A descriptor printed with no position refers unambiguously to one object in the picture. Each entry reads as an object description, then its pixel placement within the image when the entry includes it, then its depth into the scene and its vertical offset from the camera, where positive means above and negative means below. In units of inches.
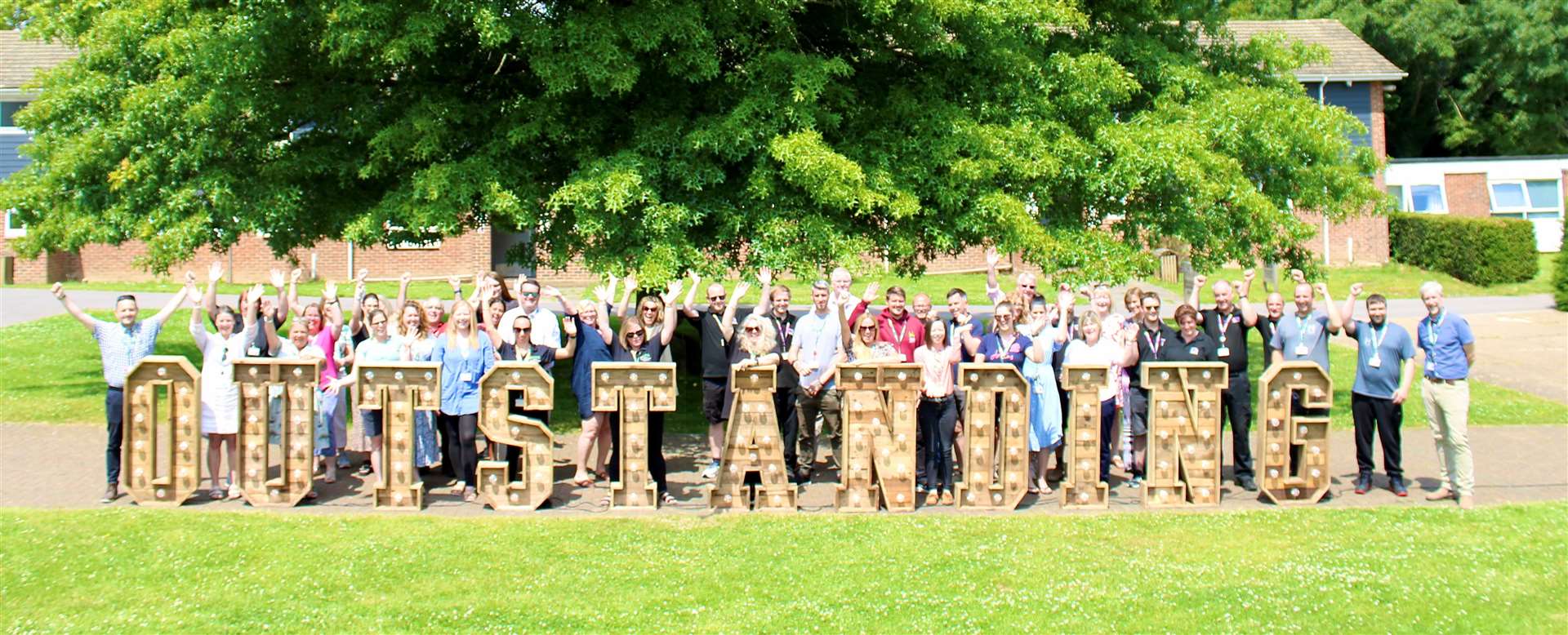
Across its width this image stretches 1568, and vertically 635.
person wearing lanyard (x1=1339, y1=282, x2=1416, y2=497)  403.2 -15.0
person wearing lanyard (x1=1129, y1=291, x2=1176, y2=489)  418.9 -9.8
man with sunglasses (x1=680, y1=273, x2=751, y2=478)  424.2 -1.2
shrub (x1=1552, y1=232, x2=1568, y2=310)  903.7 +33.6
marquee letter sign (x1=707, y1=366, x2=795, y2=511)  385.4 -31.7
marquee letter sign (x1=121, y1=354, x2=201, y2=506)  383.6 -22.5
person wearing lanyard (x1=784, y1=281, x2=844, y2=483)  413.7 -3.9
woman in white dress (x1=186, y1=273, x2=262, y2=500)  394.3 -10.2
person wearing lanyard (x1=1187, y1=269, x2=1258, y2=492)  419.2 -7.8
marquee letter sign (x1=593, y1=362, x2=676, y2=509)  384.5 -16.5
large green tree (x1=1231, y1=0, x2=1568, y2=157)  1576.0 +319.3
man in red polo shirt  416.2 +4.1
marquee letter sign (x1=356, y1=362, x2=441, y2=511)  382.9 -15.6
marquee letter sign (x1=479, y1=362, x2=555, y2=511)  382.9 -24.8
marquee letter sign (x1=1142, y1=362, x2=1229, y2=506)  391.2 -27.7
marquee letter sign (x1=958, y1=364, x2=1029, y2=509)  386.0 -27.2
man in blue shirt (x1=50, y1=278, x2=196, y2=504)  394.0 +1.6
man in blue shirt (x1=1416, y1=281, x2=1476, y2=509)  393.1 -16.2
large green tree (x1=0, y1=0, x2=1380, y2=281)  444.8 +75.0
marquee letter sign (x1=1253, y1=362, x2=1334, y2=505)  394.6 -31.3
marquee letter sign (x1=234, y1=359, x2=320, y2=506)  385.1 -22.5
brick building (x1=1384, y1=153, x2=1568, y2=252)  1365.7 +145.8
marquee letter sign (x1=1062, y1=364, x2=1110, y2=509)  388.2 -29.5
